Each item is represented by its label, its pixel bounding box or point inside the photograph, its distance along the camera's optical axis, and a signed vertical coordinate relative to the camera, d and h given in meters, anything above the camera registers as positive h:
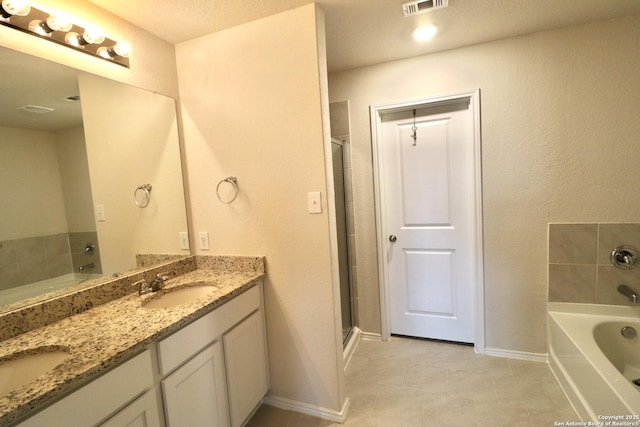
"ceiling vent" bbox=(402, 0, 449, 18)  1.57 +1.00
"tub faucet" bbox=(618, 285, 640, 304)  1.85 -0.75
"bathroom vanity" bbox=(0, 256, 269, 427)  0.86 -0.56
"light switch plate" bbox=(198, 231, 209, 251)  1.92 -0.25
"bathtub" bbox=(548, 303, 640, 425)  1.41 -1.03
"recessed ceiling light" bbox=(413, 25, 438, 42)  1.85 +1.01
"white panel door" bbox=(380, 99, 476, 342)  2.29 -0.25
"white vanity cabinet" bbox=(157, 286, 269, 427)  1.20 -0.79
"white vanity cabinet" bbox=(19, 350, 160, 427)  0.83 -0.61
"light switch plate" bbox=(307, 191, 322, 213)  1.62 -0.04
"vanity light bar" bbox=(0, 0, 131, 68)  1.17 +0.81
